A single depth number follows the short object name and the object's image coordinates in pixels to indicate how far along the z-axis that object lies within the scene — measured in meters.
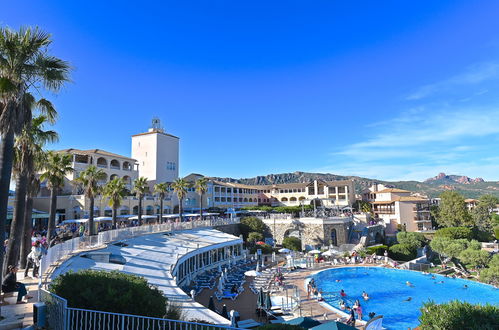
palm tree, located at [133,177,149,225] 35.59
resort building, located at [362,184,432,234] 61.28
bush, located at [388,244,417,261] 40.09
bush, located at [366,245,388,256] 38.84
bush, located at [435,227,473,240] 46.50
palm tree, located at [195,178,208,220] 47.65
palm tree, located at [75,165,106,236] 25.70
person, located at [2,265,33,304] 11.24
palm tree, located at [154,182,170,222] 38.75
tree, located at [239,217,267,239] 46.19
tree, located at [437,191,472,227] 55.69
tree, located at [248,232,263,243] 42.56
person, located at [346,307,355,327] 16.86
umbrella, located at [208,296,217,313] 17.35
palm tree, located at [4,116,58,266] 13.36
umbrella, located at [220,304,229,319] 16.52
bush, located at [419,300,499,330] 8.84
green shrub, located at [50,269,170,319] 7.46
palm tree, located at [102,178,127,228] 28.79
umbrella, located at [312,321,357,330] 9.93
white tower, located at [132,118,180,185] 57.69
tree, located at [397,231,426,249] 41.59
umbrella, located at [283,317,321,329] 12.30
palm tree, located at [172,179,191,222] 42.22
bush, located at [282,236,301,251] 42.05
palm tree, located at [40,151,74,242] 21.16
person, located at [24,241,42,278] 14.14
